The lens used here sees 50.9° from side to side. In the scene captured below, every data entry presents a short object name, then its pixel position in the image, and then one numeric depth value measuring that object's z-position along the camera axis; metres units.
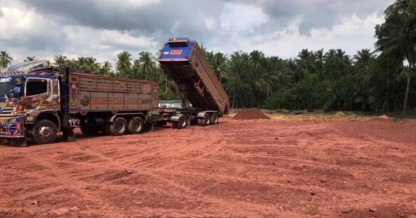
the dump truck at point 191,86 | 23.19
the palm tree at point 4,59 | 79.56
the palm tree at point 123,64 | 80.56
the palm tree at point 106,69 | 81.19
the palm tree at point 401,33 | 44.34
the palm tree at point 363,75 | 59.39
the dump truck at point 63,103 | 15.94
